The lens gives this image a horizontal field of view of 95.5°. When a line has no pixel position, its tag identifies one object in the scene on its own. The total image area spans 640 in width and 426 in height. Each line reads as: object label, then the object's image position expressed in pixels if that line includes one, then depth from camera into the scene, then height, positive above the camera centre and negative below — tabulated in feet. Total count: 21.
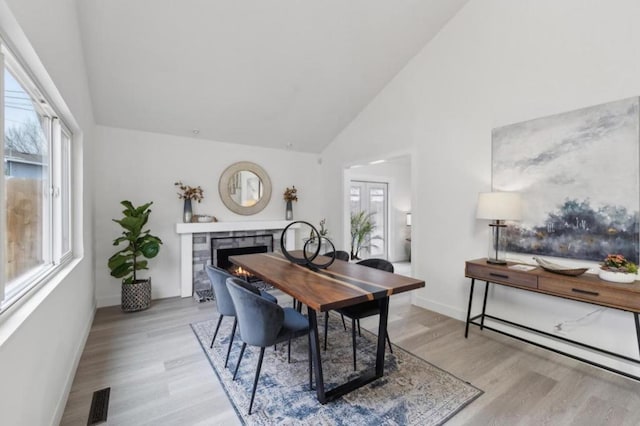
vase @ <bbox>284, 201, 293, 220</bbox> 17.17 +0.06
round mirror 15.37 +1.40
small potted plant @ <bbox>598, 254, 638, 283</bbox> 6.75 -1.39
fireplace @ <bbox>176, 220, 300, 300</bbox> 13.69 -1.43
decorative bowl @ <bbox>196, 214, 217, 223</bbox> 14.20 -0.23
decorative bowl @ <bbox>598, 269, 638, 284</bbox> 6.74 -1.54
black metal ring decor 8.27 -1.42
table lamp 8.68 +0.06
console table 6.55 -1.97
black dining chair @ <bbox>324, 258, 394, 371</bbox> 7.72 -2.67
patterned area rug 5.90 -4.12
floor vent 5.79 -4.09
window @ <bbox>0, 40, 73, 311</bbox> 4.48 +0.56
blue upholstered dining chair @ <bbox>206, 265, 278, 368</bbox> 7.59 -2.16
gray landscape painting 7.30 +0.94
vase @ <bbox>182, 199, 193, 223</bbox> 13.87 +0.12
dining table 5.83 -1.66
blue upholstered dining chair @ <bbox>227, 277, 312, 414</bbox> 5.94 -2.26
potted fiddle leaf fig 11.28 -1.73
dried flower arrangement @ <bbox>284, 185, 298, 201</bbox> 17.20 +1.12
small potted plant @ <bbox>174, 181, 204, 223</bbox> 13.89 +0.84
